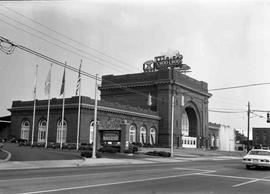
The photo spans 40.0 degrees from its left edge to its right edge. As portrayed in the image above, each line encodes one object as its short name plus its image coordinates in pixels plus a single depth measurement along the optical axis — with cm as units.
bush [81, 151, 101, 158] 3403
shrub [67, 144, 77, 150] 4797
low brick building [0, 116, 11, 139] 6912
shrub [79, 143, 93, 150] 4501
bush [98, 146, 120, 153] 4188
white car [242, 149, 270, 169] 2327
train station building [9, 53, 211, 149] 5697
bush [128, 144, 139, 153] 4310
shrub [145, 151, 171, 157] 4253
